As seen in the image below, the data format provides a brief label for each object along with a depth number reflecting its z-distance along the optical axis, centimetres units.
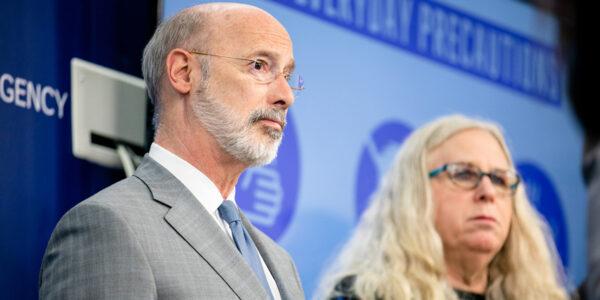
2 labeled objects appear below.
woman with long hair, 692
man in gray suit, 401
